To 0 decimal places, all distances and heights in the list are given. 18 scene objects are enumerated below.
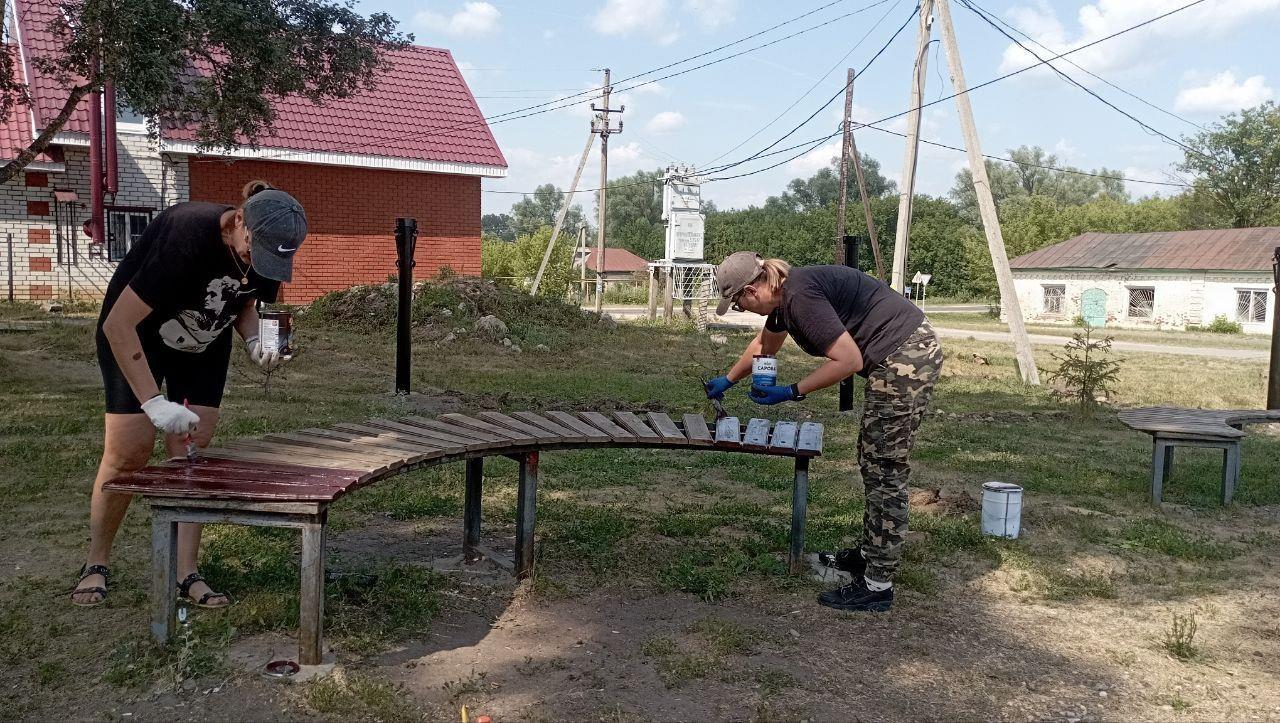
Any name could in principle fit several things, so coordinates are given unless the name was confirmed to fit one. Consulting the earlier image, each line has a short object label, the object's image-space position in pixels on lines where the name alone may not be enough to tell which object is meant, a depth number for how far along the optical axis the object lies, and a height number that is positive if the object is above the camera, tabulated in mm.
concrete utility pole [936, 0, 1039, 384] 13711 +1489
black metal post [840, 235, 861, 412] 9297 -808
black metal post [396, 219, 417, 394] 9469 +78
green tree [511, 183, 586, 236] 102125 +8600
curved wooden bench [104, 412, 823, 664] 3219 -673
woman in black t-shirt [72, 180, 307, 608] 3436 -193
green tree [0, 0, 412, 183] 8836 +2207
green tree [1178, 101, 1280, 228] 44875 +6972
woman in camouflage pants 4102 -234
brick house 18141 +2042
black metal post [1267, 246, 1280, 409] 10141 -578
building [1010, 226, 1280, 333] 30969 +1180
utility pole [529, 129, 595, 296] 25891 +1902
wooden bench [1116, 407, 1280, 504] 6512 -798
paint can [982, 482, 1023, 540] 5586 -1138
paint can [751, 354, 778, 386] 4512 -330
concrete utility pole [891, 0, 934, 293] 14148 +2541
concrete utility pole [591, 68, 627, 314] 28781 +4644
